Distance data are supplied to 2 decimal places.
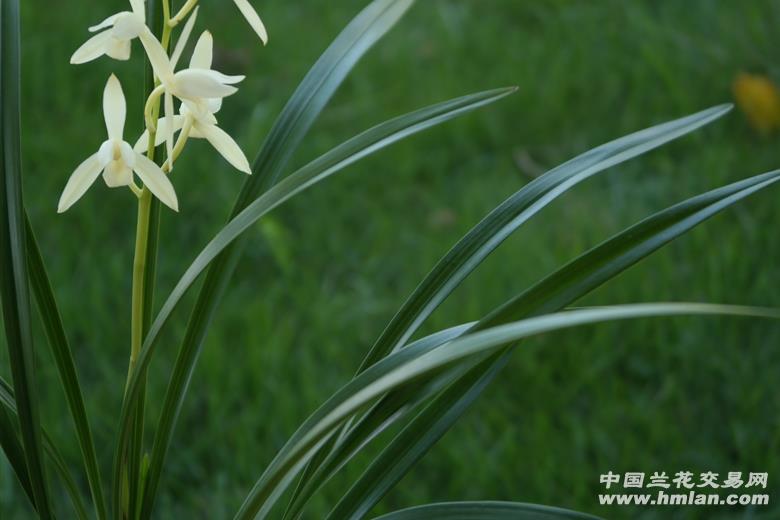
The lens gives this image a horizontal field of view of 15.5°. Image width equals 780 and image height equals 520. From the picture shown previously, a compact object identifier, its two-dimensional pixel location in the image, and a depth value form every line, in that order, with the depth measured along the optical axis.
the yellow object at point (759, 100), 1.88
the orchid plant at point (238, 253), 1.04
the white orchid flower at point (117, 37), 1.02
